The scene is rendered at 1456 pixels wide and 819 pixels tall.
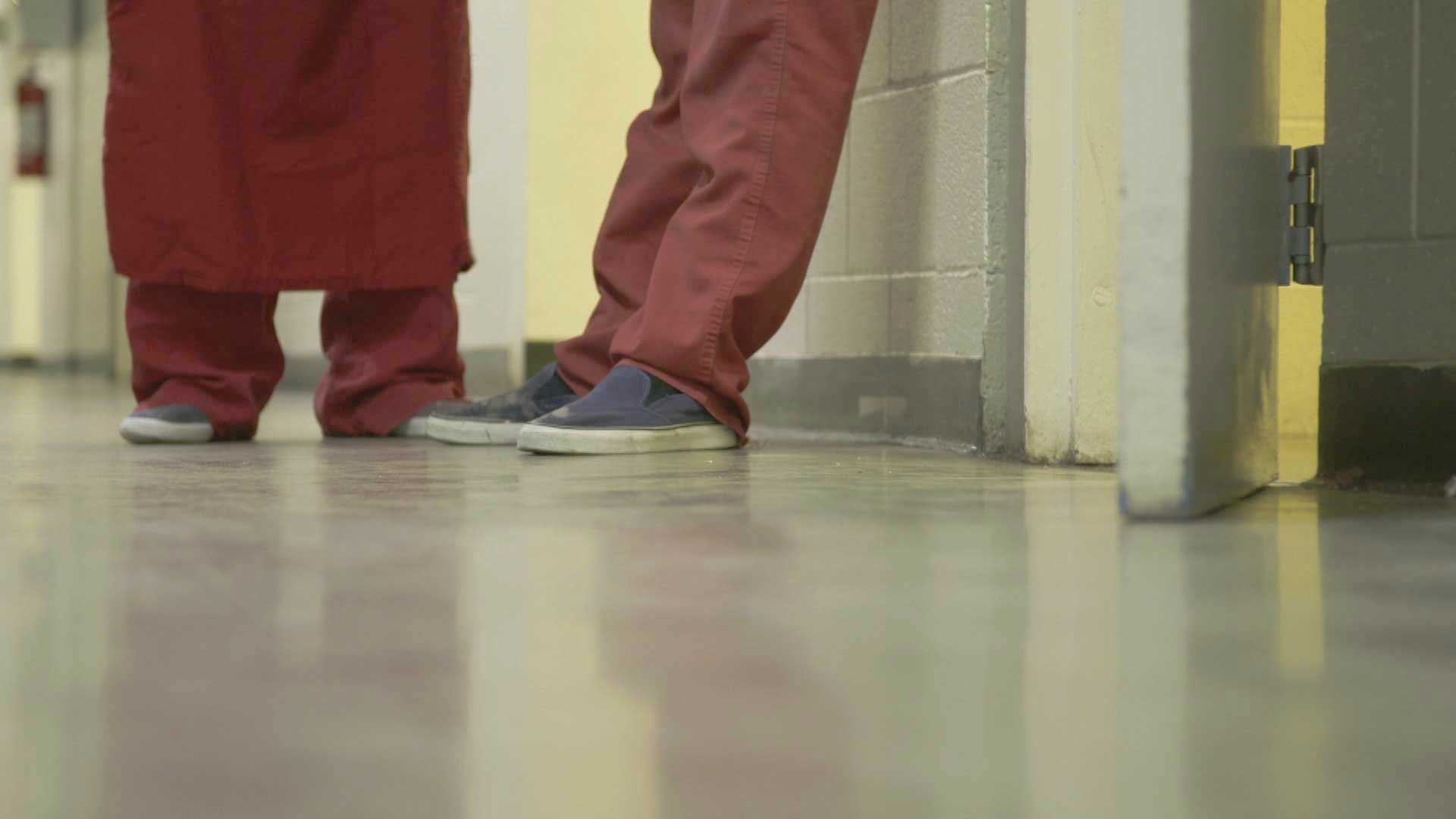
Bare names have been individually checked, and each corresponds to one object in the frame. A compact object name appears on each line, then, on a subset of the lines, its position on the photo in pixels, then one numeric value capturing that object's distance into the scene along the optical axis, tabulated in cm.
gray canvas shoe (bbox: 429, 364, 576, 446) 574
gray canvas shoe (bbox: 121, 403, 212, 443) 576
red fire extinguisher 1694
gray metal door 497
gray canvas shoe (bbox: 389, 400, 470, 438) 590
